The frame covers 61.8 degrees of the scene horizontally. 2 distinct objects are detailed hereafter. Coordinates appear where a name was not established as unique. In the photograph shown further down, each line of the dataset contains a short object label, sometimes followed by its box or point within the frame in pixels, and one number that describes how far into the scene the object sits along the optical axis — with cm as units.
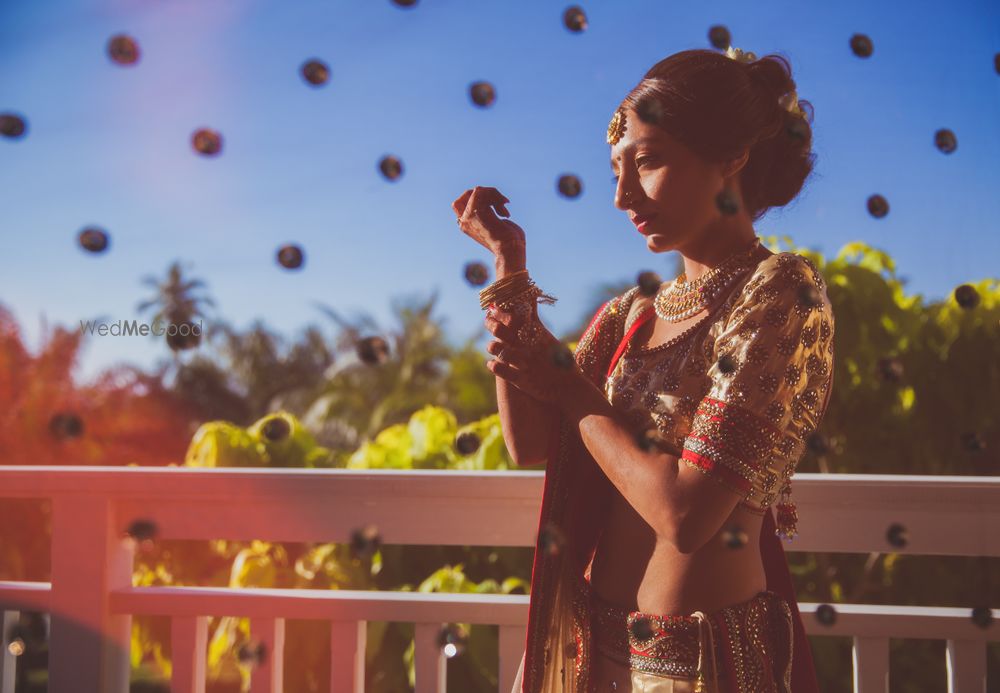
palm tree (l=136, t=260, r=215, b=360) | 2762
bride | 99
